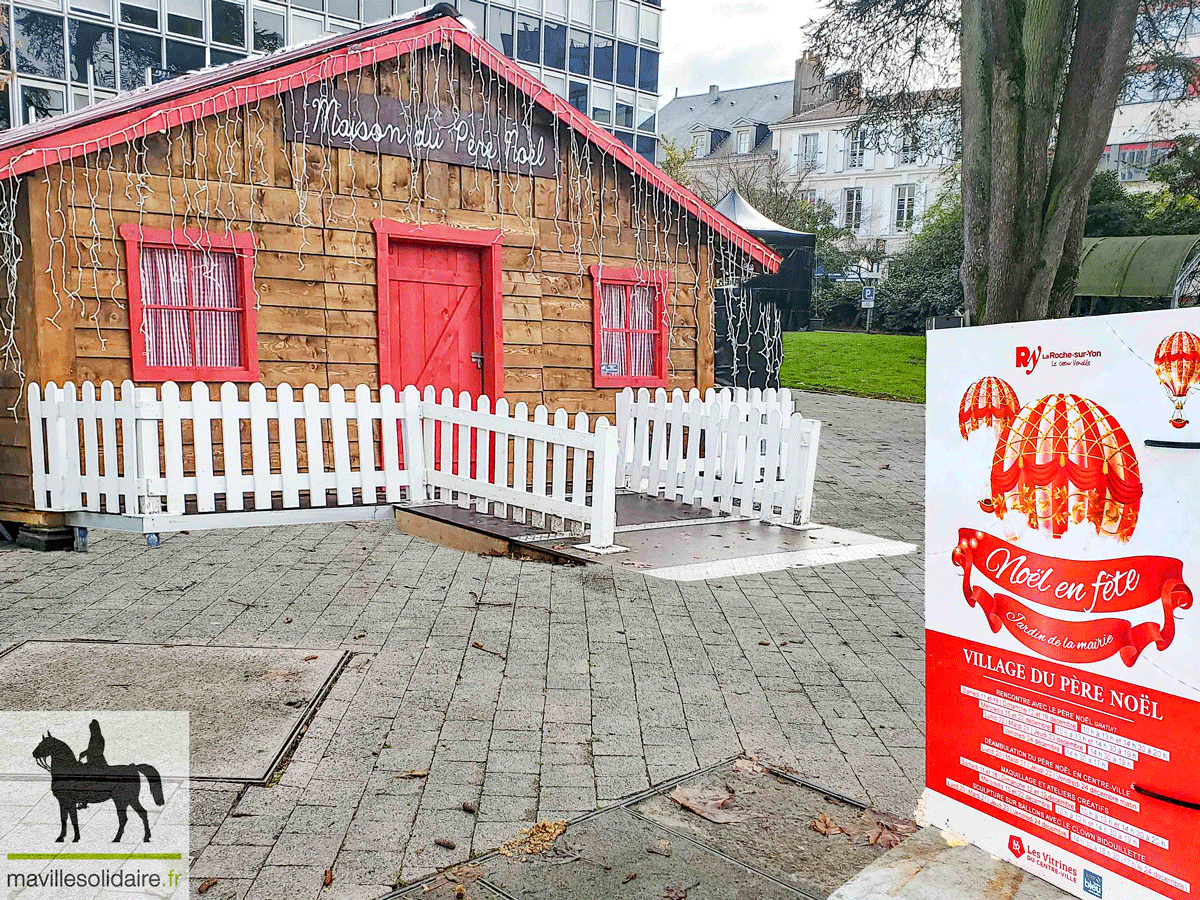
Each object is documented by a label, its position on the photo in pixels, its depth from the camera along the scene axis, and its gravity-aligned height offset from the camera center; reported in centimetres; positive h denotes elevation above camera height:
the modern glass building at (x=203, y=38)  2416 +872
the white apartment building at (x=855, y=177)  5200 +947
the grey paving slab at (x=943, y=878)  240 -131
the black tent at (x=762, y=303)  1783 +97
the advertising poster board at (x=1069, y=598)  213 -58
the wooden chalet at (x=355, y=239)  866 +117
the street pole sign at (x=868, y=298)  3152 +171
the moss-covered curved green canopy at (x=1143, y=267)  2344 +210
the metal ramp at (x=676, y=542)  748 -158
